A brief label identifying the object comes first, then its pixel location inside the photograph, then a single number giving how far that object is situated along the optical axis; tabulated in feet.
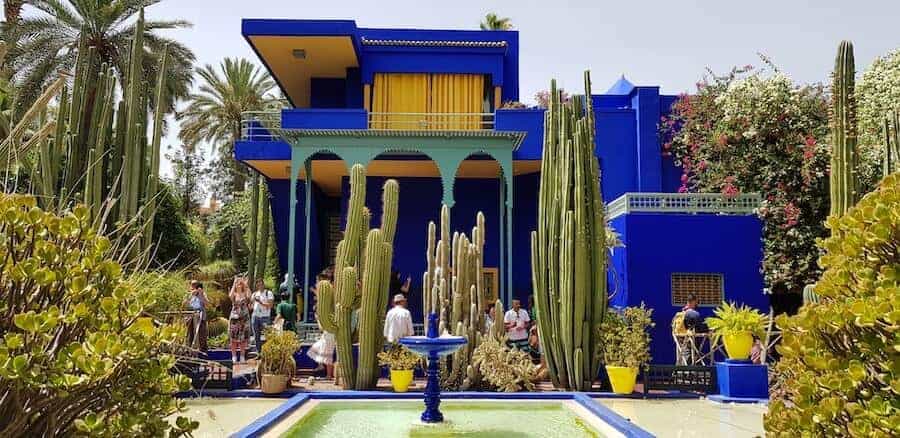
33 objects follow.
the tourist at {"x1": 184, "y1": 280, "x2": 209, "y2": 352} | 36.94
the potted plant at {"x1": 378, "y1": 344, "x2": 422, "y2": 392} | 34.27
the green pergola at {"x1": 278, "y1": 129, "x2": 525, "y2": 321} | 49.11
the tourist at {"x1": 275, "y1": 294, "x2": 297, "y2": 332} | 42.11
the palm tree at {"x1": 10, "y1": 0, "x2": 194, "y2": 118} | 60.44
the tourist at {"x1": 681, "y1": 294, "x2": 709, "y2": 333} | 37.37
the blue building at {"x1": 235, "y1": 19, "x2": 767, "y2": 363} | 41.01
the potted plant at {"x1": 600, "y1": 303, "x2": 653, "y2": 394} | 33.78
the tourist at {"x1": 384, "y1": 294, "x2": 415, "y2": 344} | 35.37
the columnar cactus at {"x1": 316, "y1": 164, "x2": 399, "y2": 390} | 33.81
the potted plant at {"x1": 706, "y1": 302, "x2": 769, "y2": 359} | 32.58
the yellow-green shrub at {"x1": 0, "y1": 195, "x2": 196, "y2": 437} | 7.18
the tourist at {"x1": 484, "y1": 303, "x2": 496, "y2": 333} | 35.74
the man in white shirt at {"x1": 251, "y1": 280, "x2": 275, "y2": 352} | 39.12
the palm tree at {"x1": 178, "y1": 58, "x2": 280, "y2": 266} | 85.35
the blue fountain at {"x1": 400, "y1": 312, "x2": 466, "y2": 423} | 26.89
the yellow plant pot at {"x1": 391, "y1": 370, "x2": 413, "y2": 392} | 34.27
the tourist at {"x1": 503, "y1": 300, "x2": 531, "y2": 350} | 39.86
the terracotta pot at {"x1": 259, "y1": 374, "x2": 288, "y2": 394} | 33.65
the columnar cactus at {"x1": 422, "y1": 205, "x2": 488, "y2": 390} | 34.86
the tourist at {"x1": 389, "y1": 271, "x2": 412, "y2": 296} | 51.59
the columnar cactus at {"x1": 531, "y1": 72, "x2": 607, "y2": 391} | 34.01
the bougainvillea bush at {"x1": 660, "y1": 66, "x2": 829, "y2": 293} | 41.50
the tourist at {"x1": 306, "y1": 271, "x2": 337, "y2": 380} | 37.78
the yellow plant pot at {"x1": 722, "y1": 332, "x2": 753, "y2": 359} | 32.71
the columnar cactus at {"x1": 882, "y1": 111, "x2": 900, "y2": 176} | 31.13
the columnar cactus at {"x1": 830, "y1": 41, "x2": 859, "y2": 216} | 28.07
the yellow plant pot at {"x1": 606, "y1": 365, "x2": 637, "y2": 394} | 33.76
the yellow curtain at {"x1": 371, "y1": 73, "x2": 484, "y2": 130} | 59.67
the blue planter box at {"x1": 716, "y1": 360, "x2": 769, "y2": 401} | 32.78
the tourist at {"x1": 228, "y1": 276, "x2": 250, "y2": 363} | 39.45
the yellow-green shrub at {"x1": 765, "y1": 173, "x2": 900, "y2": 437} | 8.34
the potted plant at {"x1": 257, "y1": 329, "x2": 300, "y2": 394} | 33.76
